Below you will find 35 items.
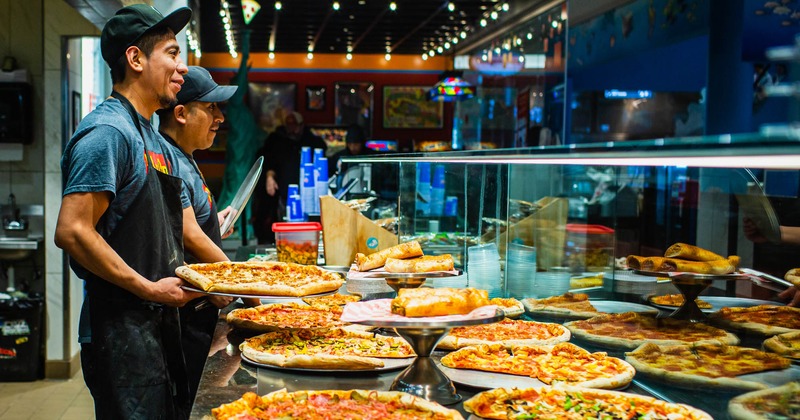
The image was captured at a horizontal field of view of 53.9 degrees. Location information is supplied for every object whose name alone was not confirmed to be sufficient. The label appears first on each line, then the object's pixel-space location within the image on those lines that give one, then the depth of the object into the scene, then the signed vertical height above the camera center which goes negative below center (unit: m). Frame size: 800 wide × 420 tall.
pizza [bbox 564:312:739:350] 2.54 -0.49
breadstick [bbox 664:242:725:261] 2.61 -0.22
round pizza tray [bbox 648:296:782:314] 2.70 -0.40
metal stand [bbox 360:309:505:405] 1.88 -0.48
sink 6.71 -0.63
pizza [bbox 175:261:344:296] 2.50 -0.35
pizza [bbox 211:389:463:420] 1.77 -0.53
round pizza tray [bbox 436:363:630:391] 2.09 -0.53
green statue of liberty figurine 12.65 +0.61
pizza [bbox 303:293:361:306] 3.34 -0.52
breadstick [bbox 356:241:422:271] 2.97 -0.28
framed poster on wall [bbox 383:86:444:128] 18.41 +1.73
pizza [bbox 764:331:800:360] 2.22 -0.45
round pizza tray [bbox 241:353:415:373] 2.24 -0.53
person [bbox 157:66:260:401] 3.30 -0.05
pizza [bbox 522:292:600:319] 3.11 -0.49
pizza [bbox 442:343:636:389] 2.14 -0.52
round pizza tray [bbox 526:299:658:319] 2.99 -0.48
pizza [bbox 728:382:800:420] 1.78 -0.50
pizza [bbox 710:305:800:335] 2.41 -0.42
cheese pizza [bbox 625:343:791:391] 2.12 -0.50
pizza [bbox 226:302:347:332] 2.75 -0.51
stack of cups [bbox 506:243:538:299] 3.50 -0.38
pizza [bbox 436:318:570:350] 2.55 -0.52
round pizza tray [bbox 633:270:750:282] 2.51 -0.29
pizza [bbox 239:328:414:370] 2.22 -0.51
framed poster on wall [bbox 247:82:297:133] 18.39 +1.82
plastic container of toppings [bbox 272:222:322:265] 4.18 -0.34
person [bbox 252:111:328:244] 10.59 +0.35
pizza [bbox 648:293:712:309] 2.76 -0.41
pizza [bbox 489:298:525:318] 3.09 -0.49
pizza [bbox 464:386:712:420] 1.80 -0.52
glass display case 2.32 -0.13
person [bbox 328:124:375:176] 10.23 +0.52
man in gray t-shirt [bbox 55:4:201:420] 2.41 -0.17
